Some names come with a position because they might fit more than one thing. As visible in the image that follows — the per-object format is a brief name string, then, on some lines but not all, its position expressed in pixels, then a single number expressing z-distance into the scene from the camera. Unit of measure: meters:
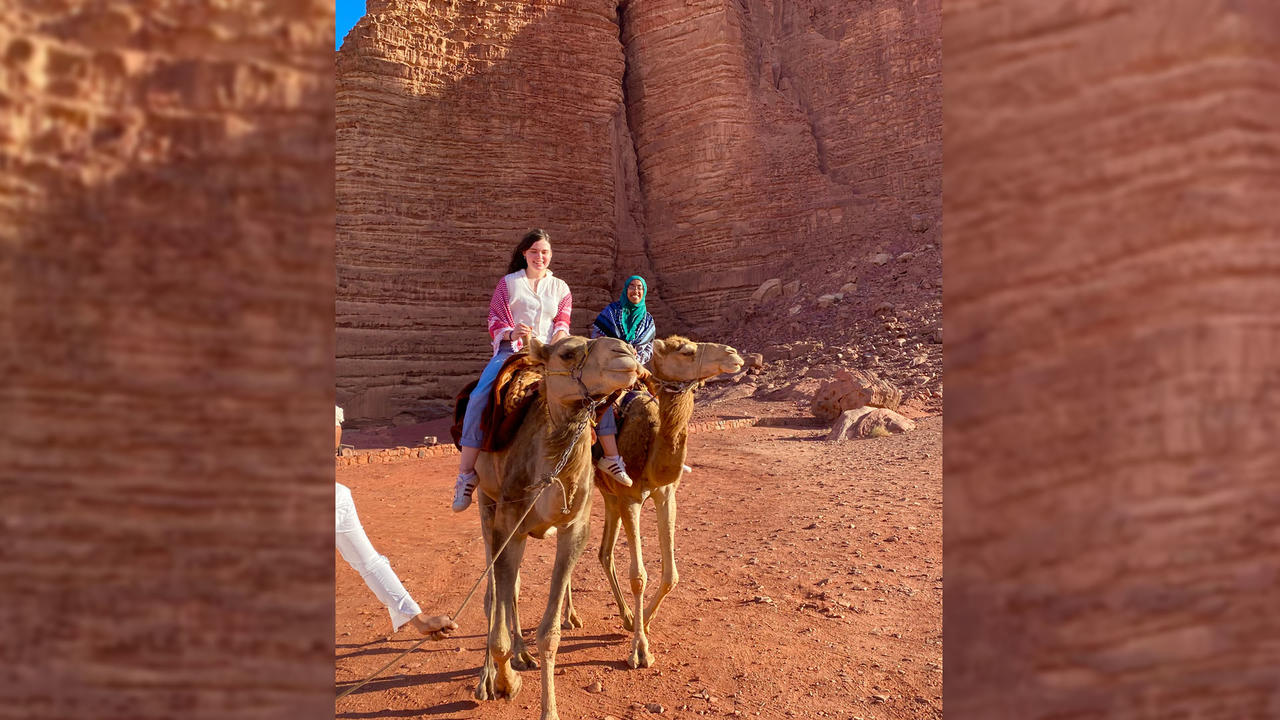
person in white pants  3.79
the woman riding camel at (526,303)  4.45
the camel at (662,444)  4.36
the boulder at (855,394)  11.41
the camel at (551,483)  3.37
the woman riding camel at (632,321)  5.09
